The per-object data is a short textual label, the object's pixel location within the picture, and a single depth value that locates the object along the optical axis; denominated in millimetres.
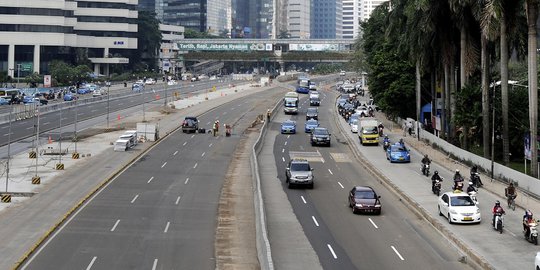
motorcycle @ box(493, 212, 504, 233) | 36156
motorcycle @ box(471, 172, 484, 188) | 50062
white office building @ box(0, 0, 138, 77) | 168875
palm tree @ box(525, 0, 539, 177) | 49594
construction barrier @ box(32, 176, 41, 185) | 51994
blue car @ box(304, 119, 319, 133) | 88062
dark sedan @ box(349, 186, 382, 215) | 41562
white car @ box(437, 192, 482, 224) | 37969
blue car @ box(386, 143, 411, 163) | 62750
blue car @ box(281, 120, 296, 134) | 87062
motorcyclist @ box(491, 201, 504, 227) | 36078
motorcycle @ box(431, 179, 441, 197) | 46750
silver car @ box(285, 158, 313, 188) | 50250
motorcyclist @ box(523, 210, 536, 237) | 34281
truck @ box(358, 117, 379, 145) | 74125
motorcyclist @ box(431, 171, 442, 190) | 47219
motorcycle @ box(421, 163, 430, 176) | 55594
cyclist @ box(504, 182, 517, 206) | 42128
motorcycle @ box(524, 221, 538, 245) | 33844
